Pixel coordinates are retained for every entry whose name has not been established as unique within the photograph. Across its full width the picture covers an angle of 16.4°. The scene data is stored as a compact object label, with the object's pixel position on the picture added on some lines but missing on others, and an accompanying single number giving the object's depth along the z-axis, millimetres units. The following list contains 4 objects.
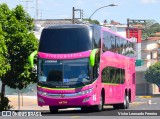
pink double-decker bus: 26078
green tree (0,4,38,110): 34719
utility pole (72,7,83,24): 48450
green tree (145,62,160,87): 114000
